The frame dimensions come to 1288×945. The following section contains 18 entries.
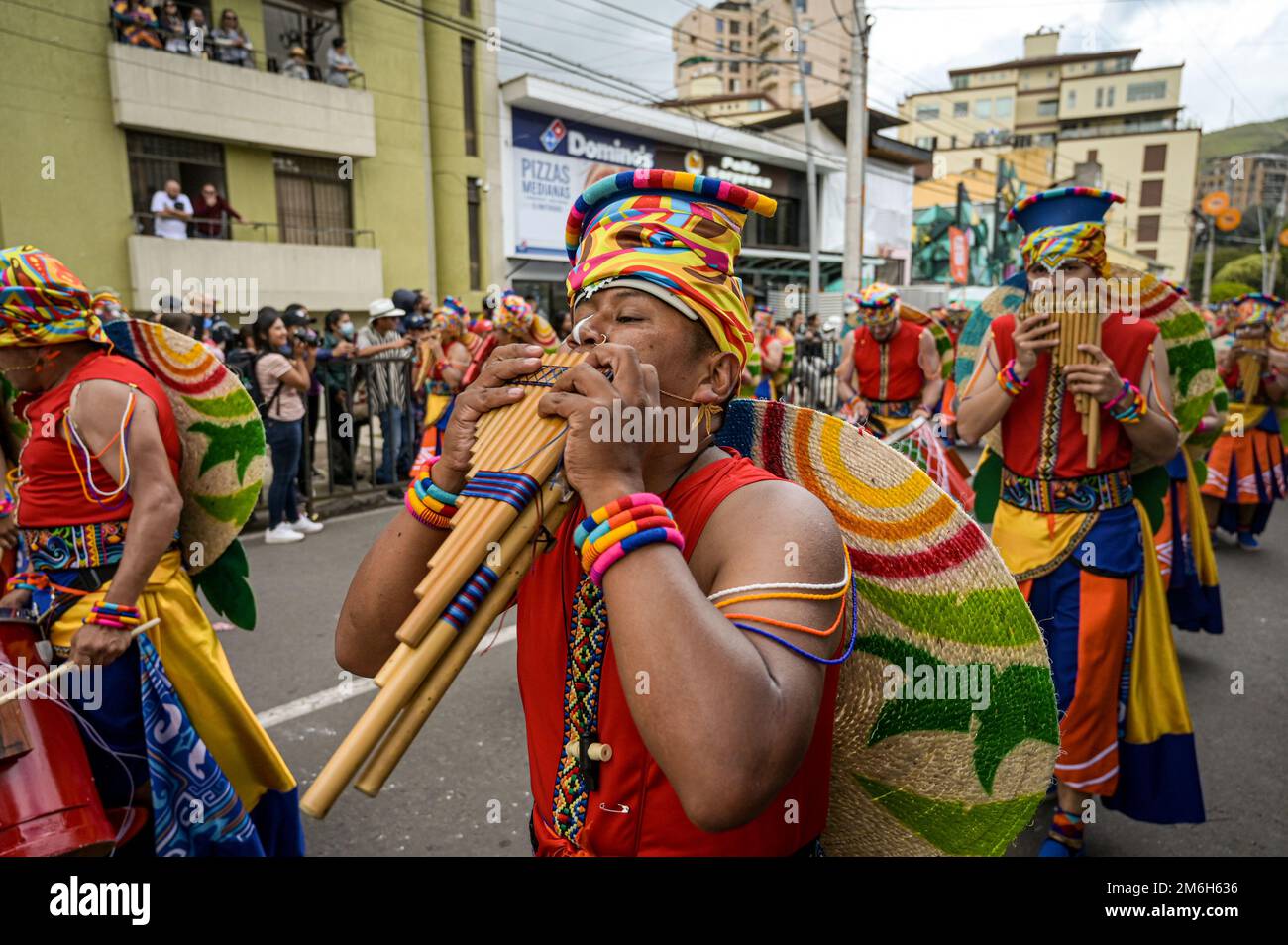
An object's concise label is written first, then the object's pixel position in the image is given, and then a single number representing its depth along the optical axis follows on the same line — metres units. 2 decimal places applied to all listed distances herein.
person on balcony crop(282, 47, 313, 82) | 16.97
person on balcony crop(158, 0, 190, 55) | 14.76
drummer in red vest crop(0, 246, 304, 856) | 2.47
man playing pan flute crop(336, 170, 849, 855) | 1.05
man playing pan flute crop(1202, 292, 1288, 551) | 7.17
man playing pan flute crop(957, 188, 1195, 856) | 2.97
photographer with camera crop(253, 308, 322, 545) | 7.49
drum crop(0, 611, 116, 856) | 2.15
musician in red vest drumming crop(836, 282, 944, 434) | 6.60
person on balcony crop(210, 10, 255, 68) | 15.80
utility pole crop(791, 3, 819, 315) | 17.63
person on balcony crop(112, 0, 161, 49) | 14.25
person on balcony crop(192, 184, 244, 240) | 15.73
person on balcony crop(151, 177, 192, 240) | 14.98
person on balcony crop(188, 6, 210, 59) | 15.30
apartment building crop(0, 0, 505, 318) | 13.93
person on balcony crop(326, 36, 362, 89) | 17.66
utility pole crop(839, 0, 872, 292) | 13.51
